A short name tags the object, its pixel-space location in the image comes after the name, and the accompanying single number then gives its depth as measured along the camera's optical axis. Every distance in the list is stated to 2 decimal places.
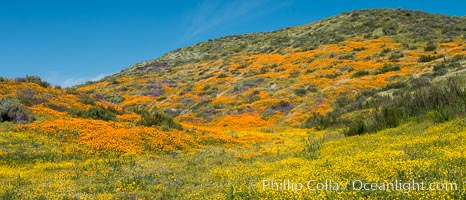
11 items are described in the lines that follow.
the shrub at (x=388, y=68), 39.55
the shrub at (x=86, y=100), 26.49
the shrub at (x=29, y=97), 22.30
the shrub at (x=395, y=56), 44.03
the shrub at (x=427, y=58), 39.22
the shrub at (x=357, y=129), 18.14
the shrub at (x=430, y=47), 45.90
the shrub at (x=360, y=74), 40.84
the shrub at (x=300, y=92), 39.69
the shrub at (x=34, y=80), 28.05
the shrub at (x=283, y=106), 36.44
